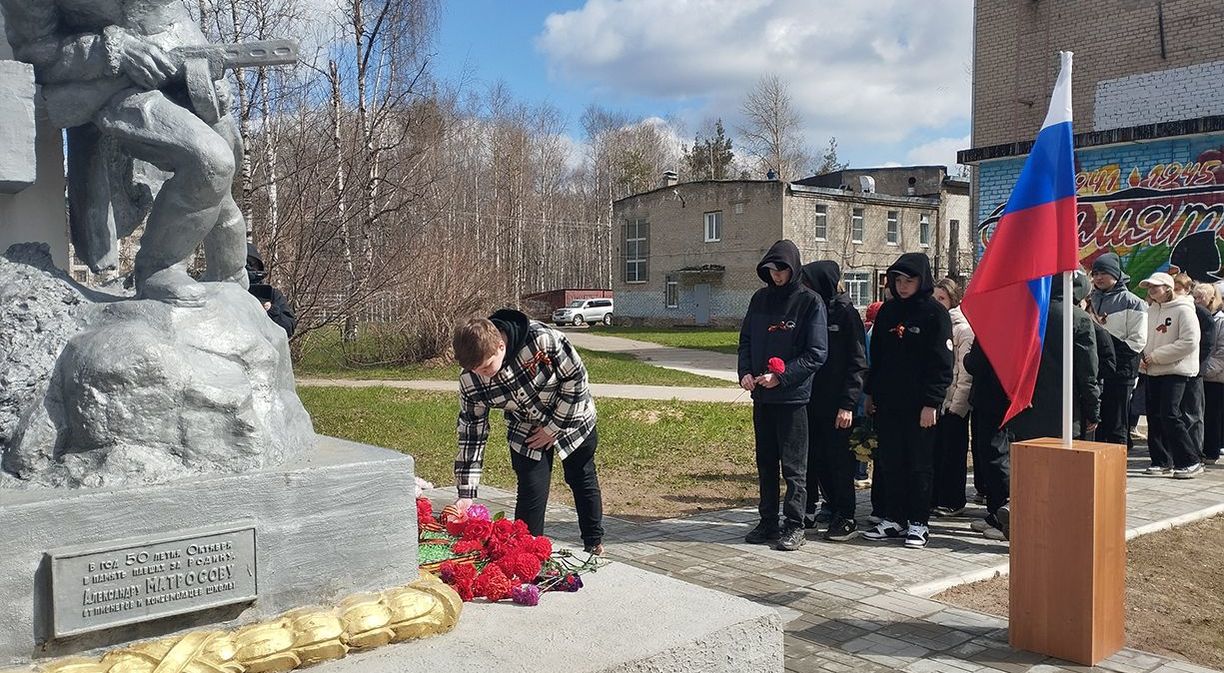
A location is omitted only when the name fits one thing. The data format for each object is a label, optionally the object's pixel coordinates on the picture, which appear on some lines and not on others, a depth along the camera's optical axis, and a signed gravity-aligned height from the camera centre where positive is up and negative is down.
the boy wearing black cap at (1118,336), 8.52 -0.28
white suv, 44.75 -0.19
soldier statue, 3.22 +0.75
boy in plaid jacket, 4.58 -0.49
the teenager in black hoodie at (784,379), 6.07 -0.45
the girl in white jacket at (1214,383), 9.22 -0.76
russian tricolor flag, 4.64 +0.23
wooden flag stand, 4.25 -1.11
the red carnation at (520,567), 3.71 -1.00
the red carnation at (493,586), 3.61 -1.05
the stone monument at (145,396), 2.79 -0.27
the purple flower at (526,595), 3.59 -1.08
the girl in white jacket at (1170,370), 8.56 -0.59
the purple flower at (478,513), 4.29 -0.93
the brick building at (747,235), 36.38 +2.92
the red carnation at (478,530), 4.12 -0.96
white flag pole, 4.52 -0.21
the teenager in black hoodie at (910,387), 6.21 -0.53
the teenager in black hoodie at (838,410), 6.51 -0.70
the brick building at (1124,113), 15.33 +3.95
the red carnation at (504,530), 4.08 -0.96
